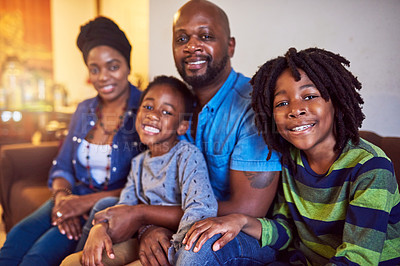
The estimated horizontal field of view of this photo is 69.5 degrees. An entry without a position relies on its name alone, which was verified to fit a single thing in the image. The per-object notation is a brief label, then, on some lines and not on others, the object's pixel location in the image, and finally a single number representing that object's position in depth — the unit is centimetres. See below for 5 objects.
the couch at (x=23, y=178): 212
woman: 160
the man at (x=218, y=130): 122
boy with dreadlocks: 90
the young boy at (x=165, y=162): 121
